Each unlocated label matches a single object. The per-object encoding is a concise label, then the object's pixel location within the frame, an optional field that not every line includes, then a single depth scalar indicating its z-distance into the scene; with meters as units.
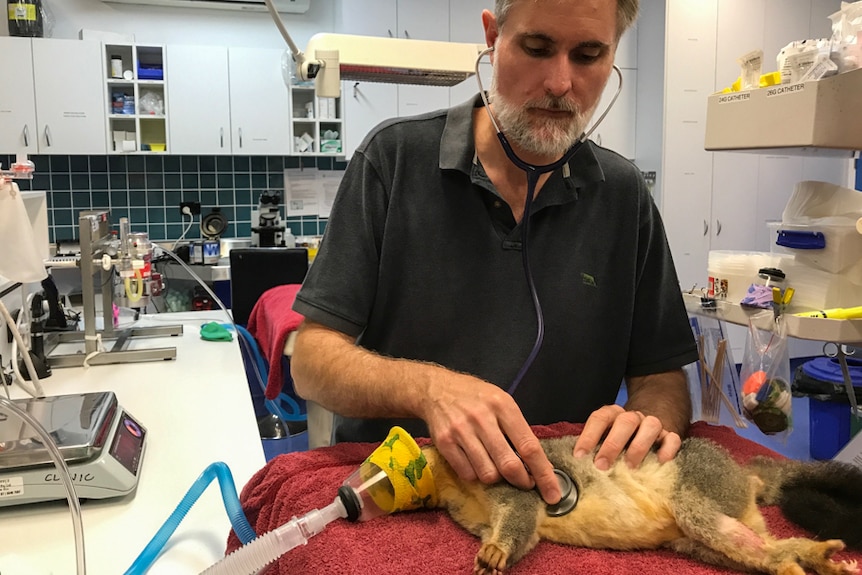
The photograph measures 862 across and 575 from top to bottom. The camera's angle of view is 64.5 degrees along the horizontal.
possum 0.73
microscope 4.18
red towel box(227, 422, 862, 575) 0.71
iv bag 1.48
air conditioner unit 4.44
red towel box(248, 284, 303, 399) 2.63
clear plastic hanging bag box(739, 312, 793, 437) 1.57
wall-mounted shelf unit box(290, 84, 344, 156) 4.39
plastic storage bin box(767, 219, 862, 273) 1.45
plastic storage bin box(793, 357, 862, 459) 2.80
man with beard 1.09
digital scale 1.05
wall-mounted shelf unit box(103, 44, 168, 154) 4.09
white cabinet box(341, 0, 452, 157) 4.44
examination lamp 2.42
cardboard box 1.34
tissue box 4.45
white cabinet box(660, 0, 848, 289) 4.50
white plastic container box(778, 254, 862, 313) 1.45
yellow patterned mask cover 0.78
